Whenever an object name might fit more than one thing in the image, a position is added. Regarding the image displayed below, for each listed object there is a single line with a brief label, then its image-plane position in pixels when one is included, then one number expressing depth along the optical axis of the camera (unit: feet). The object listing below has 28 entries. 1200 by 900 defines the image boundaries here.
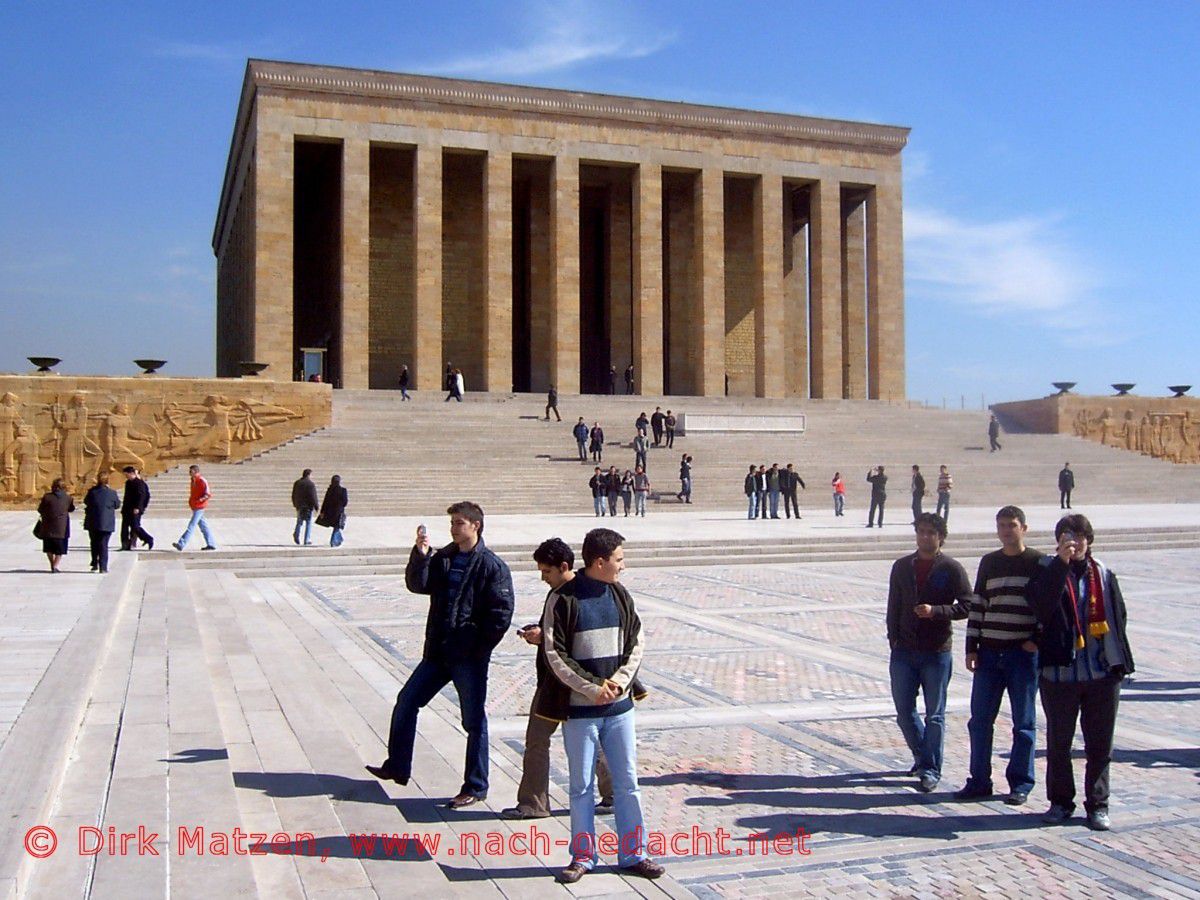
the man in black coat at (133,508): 50.37
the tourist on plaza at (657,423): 95.50
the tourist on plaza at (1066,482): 86.17
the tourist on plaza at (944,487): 71.15
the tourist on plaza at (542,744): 15.33
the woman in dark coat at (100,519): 42.19
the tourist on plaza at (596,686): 14.25
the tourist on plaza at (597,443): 88.79
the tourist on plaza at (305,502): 55.93
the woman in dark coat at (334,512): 54.24
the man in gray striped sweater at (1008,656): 17.79
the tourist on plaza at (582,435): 89.56
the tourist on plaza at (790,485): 78.12
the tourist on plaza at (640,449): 84.12
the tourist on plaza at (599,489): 75.82
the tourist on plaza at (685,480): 83.71
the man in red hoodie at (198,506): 50.72
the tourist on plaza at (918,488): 72.79
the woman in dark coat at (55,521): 42.01
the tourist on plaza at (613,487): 76.43
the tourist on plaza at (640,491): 79.97
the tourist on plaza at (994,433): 103.96
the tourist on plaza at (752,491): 77.20
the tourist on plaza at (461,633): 17.06
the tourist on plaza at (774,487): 76.43
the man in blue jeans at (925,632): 18.53
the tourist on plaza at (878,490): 69.05
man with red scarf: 16.69
